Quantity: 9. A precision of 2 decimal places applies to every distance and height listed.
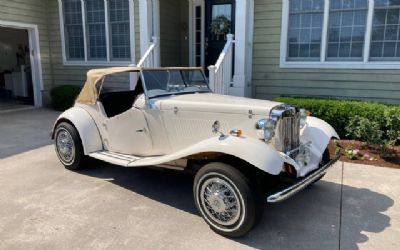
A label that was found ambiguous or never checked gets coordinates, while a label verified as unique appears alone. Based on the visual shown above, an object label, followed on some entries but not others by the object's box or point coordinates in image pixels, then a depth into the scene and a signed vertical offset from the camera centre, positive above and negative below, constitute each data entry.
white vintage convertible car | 3.24 -0.79
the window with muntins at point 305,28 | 8.00 +0.96
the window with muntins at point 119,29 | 10.13 +1.13
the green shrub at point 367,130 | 5.97 -1.08
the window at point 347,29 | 7.61 +0.91
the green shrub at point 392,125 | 6.24 -1.01
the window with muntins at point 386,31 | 7.33 +0.83
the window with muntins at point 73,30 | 10.85 +1.18
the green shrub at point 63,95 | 10.37 -0.88
